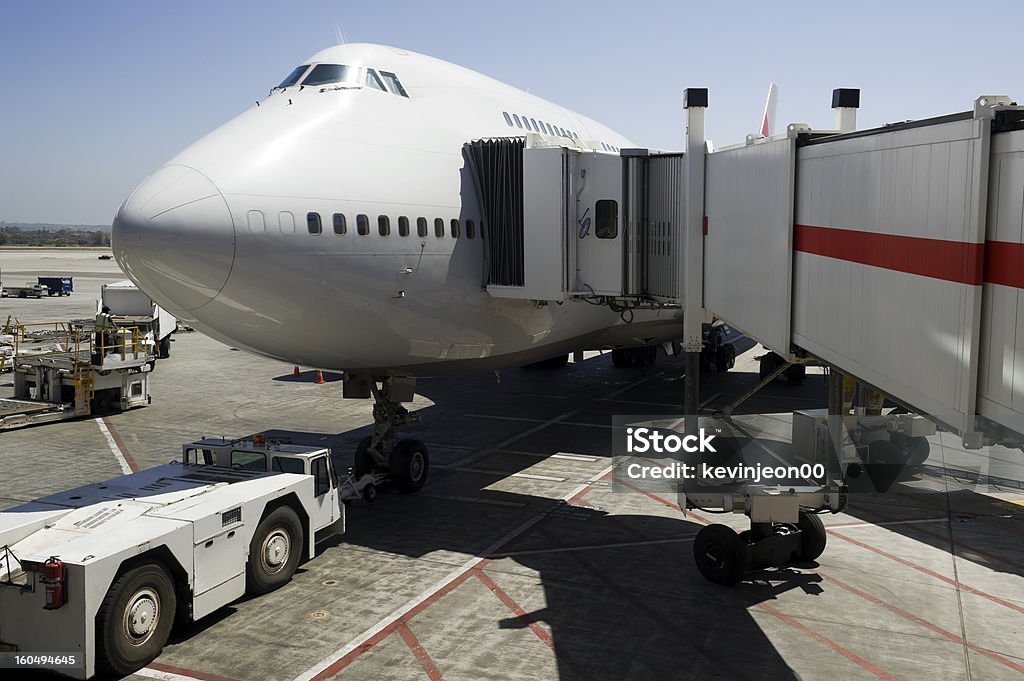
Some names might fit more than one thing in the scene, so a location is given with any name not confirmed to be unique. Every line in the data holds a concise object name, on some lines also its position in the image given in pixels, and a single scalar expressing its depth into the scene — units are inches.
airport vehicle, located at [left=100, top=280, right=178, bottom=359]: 1512.1
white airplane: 525.3
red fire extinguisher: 409.7
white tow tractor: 415.8
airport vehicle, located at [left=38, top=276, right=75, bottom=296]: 3046.3
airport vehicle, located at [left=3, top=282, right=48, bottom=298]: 2960.1
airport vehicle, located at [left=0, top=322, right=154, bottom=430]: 1055.6
